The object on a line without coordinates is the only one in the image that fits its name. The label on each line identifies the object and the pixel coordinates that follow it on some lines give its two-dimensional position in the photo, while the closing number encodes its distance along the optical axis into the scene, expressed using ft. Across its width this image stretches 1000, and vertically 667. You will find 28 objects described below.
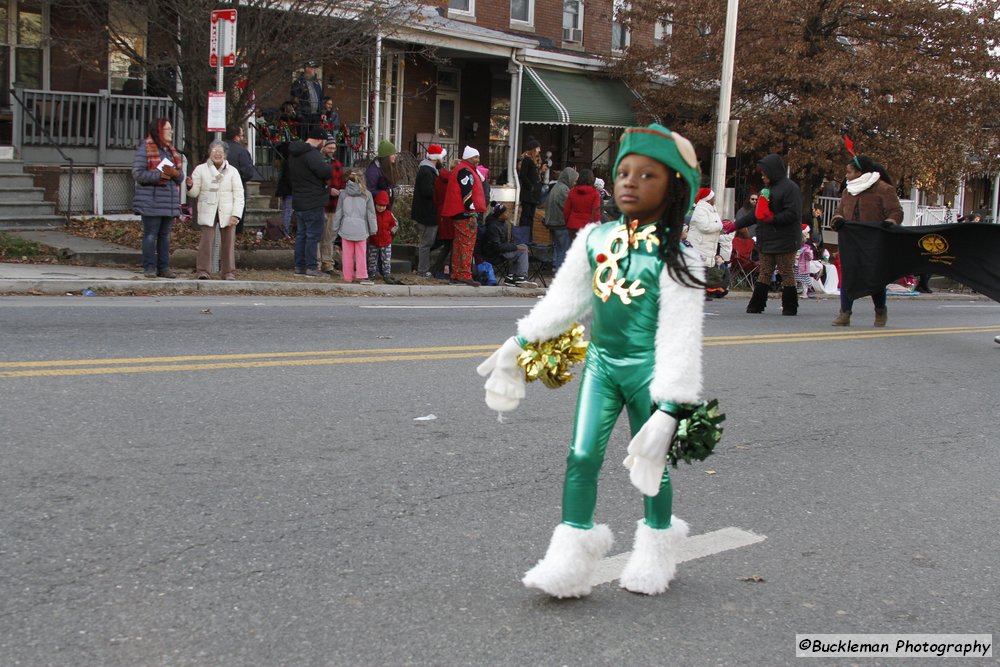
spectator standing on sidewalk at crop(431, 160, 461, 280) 54.13
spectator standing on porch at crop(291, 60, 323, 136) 61.36
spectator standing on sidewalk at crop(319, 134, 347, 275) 52.34
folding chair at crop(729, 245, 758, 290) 66.03
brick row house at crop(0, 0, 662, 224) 60.29
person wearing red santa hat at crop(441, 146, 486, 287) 52.95
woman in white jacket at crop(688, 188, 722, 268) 47.83
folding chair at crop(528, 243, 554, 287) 61.00
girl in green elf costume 12.92
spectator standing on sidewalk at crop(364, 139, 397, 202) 51.78
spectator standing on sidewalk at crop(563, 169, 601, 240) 56.90
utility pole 70.44
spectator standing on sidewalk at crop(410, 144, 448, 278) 54.24
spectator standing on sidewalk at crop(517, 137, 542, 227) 64.64
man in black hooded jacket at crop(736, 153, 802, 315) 44.24
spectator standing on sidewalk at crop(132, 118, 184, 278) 44.06
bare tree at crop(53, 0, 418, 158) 52.70
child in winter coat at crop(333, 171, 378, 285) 49.70
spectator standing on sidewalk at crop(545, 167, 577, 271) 58.75
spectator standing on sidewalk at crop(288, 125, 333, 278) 49.80
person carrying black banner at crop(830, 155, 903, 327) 42.34
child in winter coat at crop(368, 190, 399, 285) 51.78
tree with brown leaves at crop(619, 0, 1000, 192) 79.00
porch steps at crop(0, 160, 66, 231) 54.19
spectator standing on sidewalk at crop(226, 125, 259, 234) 53.98
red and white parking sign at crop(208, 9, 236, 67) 46.26
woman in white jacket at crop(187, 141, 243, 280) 46.80
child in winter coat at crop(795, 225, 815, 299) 64.59
